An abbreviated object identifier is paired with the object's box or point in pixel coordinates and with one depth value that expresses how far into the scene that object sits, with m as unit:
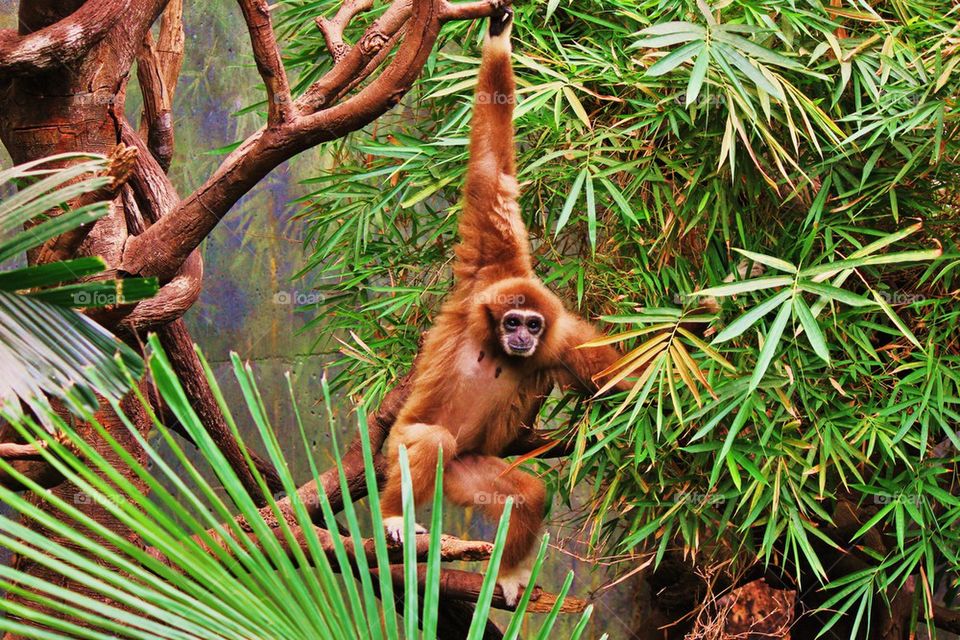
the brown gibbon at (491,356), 7.98
